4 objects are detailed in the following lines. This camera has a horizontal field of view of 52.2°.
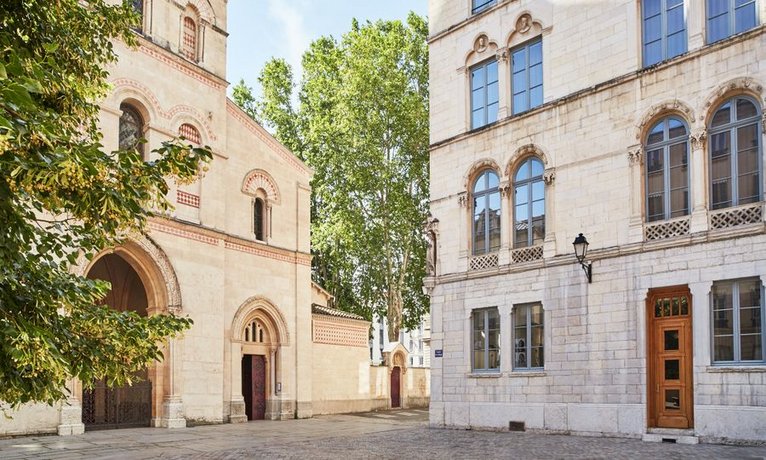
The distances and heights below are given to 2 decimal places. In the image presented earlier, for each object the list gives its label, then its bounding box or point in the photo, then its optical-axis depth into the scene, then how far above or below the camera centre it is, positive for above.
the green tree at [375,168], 35.44 +6.24
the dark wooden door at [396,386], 35.28 -3.76
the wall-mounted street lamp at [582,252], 17.30 +1.13
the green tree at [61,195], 5.68 +0.88
